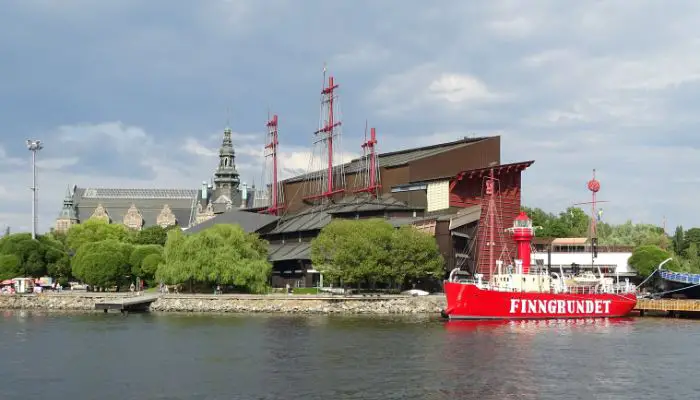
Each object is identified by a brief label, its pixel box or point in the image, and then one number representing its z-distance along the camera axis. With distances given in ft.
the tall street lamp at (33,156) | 414.06
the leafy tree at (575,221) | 516.81
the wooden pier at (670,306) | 274.36
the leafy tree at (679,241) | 465.06
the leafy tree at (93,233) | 509.35
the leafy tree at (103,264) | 347.15
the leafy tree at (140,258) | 354.95
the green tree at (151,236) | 469.98
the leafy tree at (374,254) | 293.02
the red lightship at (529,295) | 239.71
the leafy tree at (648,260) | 367.86
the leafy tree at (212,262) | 306.76
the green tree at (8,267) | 362.33
